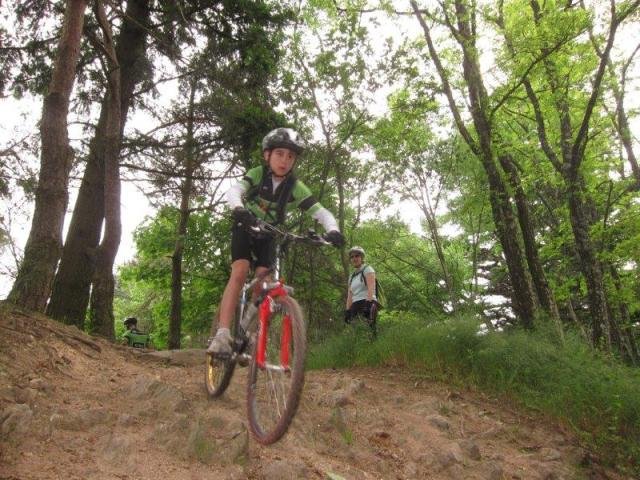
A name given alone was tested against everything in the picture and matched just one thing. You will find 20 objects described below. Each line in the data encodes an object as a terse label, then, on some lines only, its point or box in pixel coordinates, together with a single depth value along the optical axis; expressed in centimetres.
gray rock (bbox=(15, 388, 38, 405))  367
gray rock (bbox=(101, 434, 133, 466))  325
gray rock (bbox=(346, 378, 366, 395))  581
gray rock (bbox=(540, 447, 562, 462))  529
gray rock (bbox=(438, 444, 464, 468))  467
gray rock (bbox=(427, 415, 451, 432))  545
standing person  832
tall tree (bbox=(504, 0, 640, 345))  874
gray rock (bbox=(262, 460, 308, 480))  356
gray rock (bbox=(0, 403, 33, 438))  314
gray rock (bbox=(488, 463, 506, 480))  468
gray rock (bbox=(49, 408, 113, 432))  351
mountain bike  340
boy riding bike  412
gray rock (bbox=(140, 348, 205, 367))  709
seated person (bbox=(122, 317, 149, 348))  1155
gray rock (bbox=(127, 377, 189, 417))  405
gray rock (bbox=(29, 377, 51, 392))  403
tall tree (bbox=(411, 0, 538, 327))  884
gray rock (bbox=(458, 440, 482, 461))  498
